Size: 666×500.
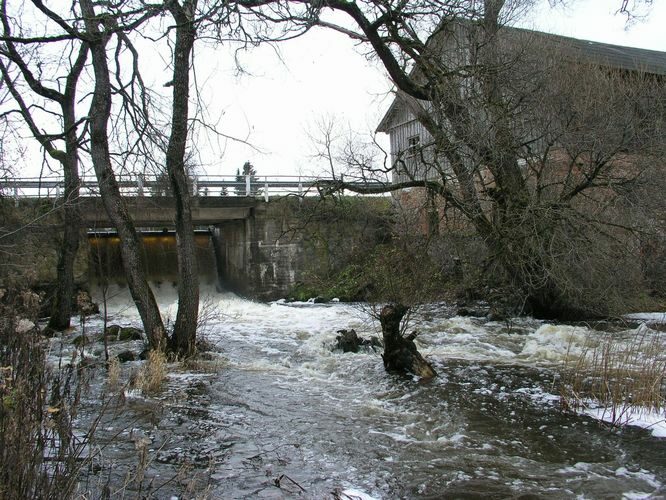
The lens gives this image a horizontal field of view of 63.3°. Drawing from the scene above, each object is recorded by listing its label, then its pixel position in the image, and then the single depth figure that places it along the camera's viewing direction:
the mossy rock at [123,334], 12.04
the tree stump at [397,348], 8.59
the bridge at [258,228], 21.53
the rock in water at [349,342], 10.62
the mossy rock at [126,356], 9.67
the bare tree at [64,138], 9.97
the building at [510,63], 11.30
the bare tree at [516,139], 11.14
